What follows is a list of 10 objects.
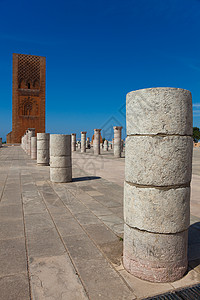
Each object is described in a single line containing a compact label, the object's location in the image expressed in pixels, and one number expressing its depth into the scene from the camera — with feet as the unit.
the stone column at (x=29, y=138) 70.20
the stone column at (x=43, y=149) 41.34
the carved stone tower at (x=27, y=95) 168.14
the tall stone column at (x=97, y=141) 79.30
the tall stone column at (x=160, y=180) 8.45
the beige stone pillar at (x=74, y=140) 99.84
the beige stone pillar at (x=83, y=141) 90.82
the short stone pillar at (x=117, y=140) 69.00
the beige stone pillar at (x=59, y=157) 27.04
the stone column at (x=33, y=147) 56.69
